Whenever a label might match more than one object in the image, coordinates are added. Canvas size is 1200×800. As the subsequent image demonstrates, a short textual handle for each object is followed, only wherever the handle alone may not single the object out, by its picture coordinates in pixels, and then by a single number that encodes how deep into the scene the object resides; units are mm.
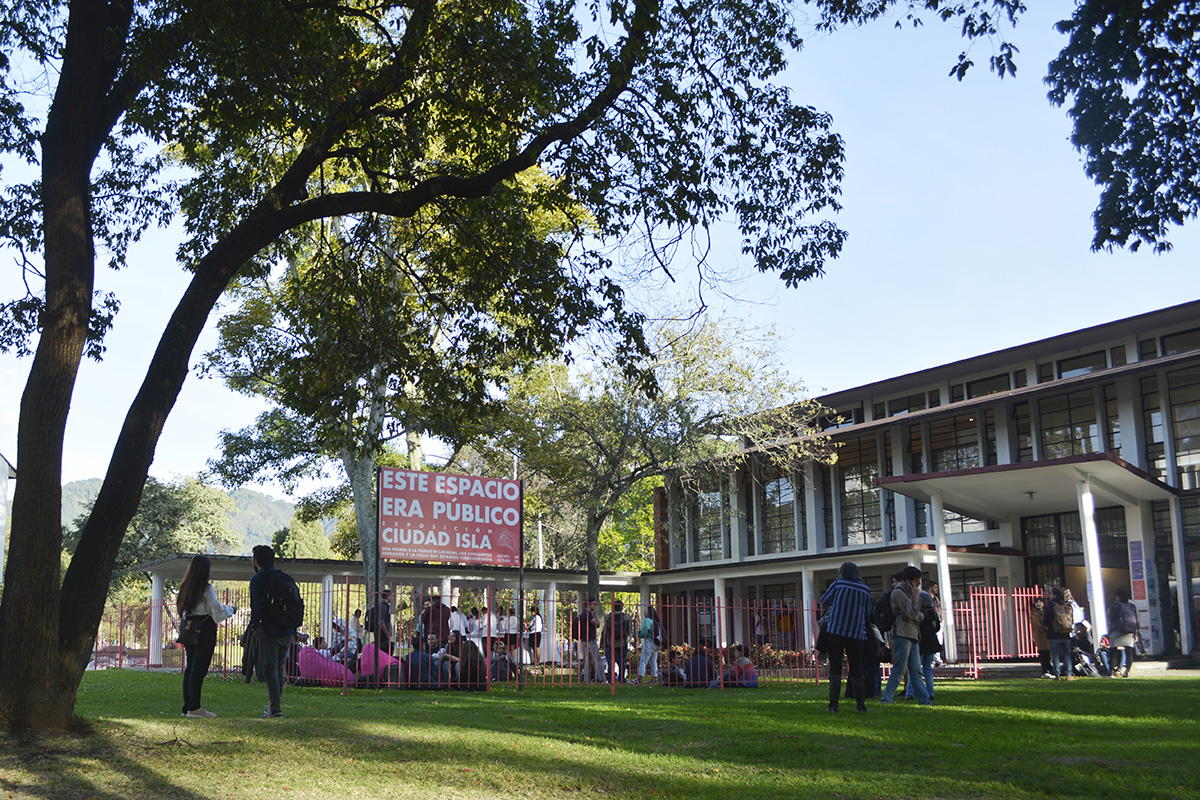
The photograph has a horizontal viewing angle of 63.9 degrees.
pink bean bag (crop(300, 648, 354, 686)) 15570
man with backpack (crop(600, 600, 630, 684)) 17375
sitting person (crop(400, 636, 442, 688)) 14992
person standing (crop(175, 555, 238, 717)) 9508
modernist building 22875
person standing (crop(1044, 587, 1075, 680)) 16422
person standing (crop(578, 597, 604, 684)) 17562
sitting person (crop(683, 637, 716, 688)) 16875
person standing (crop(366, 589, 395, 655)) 16031
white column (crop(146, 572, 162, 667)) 25562
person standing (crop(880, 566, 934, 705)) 11609
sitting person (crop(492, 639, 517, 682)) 16375
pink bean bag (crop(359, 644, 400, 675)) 15227
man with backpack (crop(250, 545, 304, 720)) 9523
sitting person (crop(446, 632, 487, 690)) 15305
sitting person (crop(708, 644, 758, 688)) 16672
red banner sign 15273
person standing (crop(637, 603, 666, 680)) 18766
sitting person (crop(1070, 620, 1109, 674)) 18719
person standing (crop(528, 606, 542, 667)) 18733
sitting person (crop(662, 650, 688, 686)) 17188
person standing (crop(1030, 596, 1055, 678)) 17641
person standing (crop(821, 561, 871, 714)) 10727
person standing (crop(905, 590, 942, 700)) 11961
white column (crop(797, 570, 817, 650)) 29516
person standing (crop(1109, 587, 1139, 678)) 19081
